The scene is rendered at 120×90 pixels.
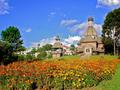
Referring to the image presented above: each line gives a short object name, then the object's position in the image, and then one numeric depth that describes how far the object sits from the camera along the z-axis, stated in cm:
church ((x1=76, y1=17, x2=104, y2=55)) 2999
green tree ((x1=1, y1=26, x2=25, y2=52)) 3329
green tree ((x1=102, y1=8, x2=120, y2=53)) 2849
